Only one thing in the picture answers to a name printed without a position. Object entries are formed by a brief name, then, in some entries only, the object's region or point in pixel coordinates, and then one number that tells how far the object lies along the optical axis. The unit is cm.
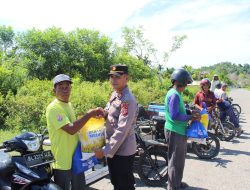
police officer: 207
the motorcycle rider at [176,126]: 291
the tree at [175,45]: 1980
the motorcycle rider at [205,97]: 499
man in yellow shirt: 203
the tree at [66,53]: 1025
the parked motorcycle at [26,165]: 201
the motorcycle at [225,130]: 607
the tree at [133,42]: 1905
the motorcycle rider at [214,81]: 781
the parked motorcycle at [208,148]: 472
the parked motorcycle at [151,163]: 346
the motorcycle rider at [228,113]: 652
